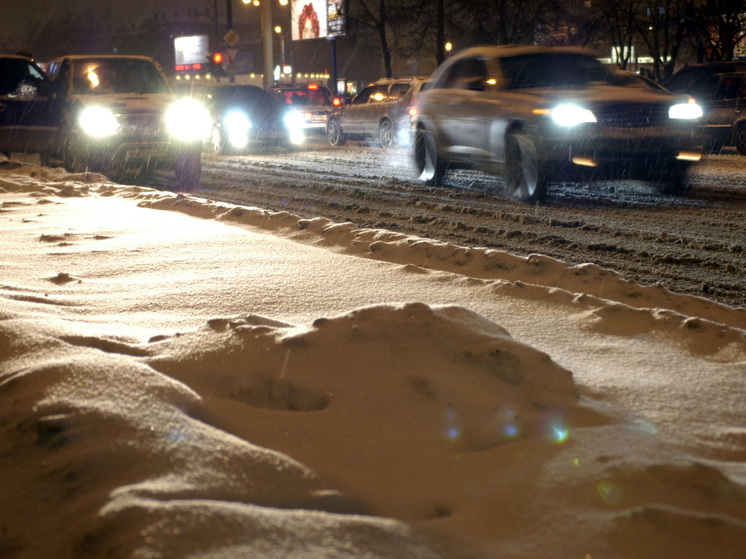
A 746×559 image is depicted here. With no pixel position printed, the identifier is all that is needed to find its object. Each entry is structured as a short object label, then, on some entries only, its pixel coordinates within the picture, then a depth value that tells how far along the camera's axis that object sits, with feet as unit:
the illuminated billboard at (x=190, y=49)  235.81
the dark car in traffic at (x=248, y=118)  57.31
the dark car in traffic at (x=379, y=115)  57.00
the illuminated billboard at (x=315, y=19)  138.51
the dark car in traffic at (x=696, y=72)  50.57
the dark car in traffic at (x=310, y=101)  73.05
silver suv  26.63
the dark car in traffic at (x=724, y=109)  47.34
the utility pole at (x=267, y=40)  103.65
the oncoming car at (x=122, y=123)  33.91
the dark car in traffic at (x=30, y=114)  35.68
